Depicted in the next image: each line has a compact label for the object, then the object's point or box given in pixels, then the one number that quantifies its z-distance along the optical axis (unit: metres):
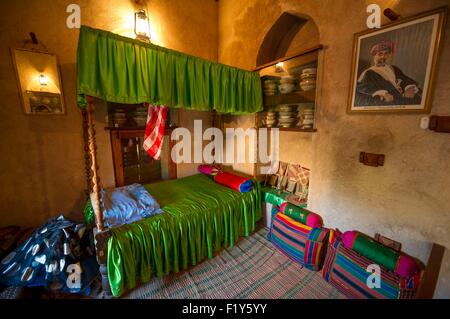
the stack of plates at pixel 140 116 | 2.46
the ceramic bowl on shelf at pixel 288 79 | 2.16
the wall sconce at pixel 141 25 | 2.33
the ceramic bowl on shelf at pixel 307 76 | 1.91
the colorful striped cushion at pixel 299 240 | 1.84
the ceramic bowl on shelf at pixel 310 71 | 1.91
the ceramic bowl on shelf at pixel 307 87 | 1.95
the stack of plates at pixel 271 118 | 2.39
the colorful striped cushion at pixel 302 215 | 1.93
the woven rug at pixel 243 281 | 1.64
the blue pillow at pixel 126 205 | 1.64
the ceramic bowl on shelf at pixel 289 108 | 2.20
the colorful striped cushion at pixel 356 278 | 1.30
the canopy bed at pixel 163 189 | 1.31
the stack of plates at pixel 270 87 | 2.36
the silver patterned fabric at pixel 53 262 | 1.46
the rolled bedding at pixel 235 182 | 2.33
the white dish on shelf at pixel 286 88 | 2.16
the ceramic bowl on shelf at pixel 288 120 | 2.21
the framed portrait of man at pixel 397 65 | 1.20
